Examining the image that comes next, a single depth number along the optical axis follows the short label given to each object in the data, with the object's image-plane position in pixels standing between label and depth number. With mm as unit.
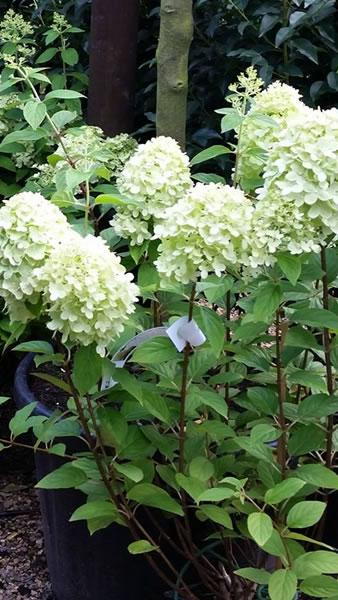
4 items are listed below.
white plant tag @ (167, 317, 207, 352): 1312
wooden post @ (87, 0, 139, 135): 2566
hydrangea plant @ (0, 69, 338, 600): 1199
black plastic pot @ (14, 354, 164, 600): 1966
